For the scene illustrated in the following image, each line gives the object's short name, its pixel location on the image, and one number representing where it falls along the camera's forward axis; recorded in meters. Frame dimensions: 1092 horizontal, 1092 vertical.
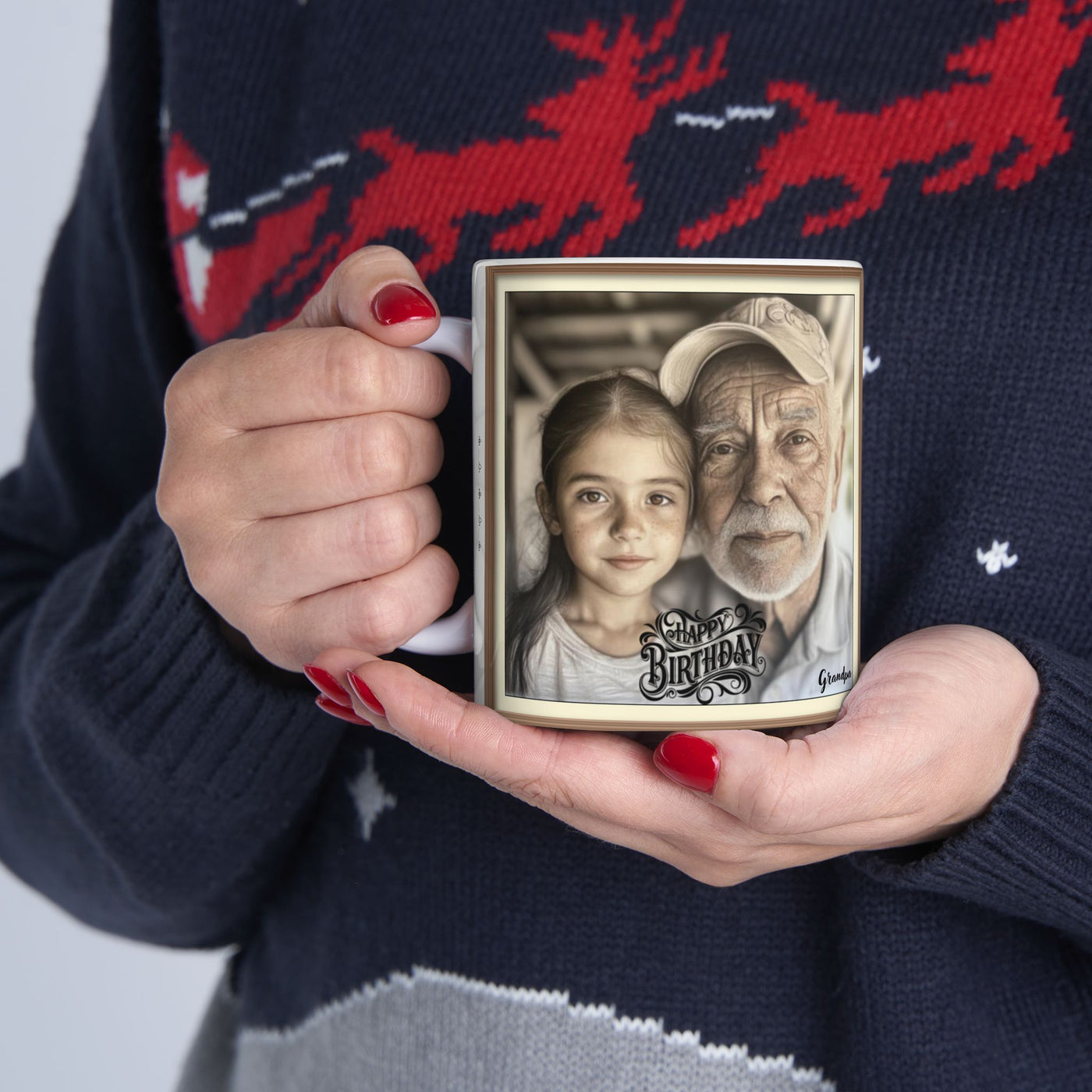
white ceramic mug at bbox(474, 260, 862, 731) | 0.58
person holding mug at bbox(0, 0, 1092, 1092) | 0.64
